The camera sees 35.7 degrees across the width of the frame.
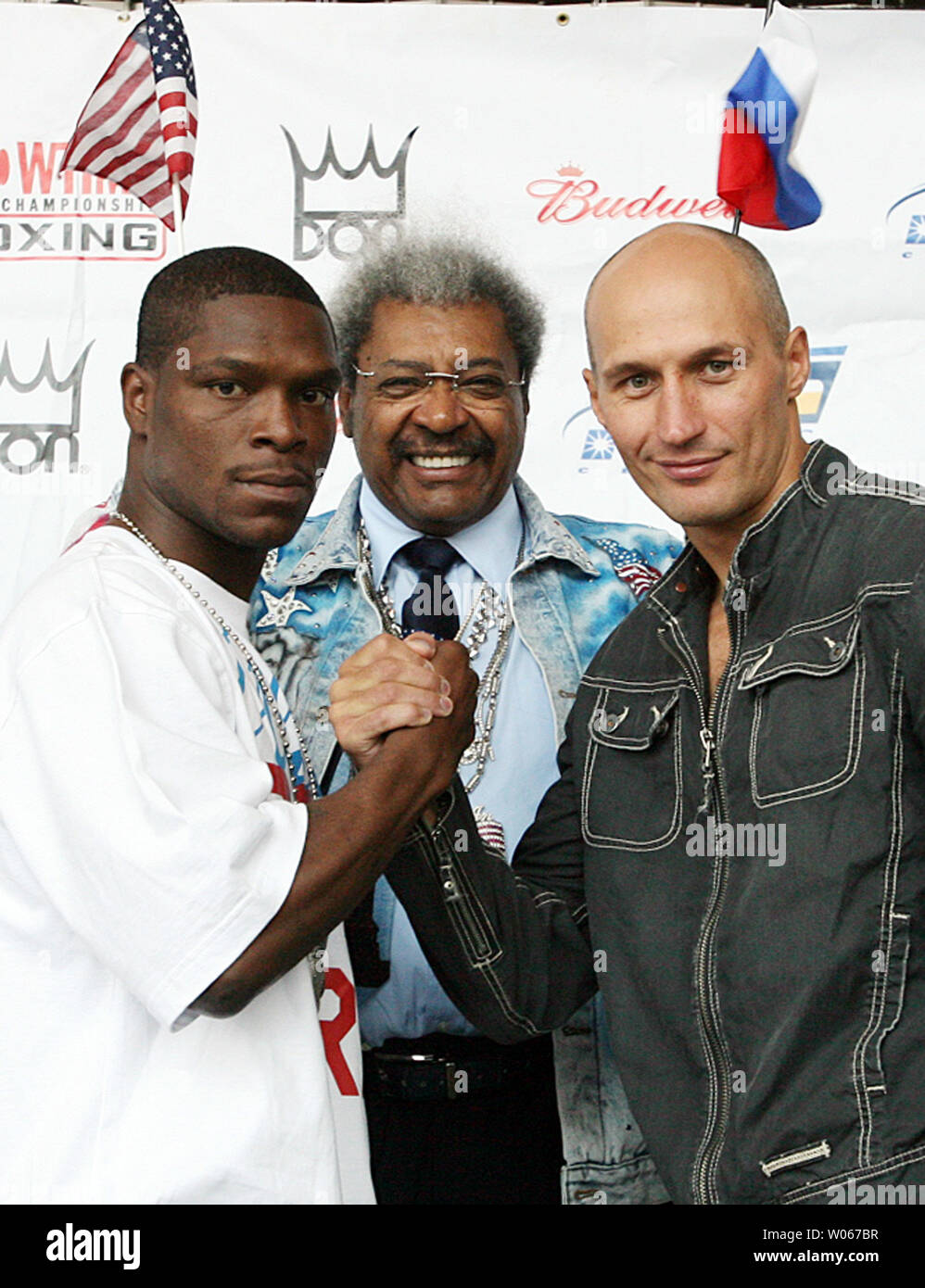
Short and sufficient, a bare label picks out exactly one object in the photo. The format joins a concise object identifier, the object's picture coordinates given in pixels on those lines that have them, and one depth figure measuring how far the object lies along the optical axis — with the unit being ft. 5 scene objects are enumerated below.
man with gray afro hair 8.64
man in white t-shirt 5.04
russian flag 9.14
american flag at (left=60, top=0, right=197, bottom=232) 8.91
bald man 5.97
